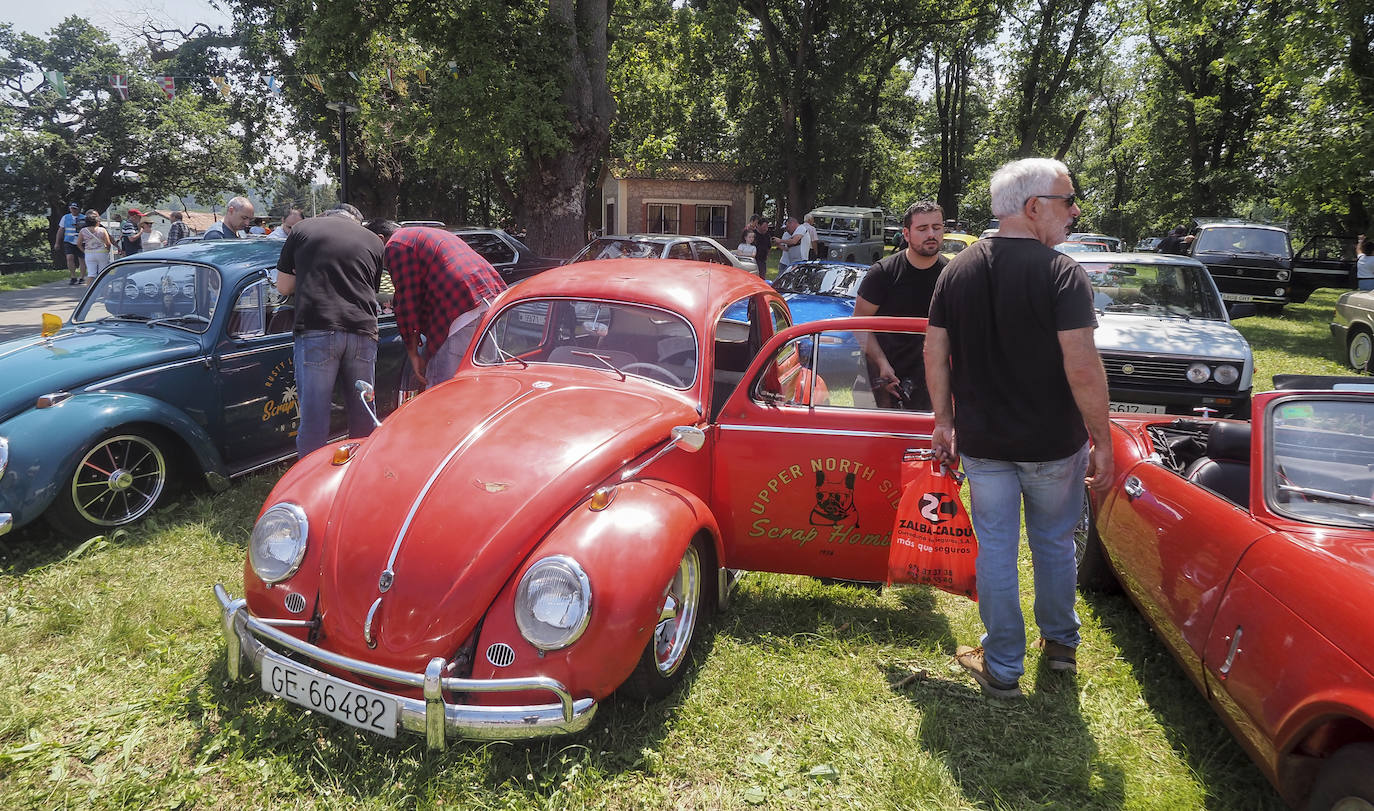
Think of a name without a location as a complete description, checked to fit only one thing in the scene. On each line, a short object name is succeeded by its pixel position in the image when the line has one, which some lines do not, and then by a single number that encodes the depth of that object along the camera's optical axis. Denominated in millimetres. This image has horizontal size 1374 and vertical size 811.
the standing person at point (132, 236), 16358
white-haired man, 2928
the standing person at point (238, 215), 7773
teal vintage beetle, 4461
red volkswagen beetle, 2656
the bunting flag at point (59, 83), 23680
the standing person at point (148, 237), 16103
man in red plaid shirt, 5230
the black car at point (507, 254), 13586
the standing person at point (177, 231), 16359
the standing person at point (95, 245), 14656
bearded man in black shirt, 4648
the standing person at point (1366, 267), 14828
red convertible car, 2156
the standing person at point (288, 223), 9984
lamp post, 15476
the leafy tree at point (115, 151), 31062
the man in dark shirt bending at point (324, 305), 4953
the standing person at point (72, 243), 19141
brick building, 34344
